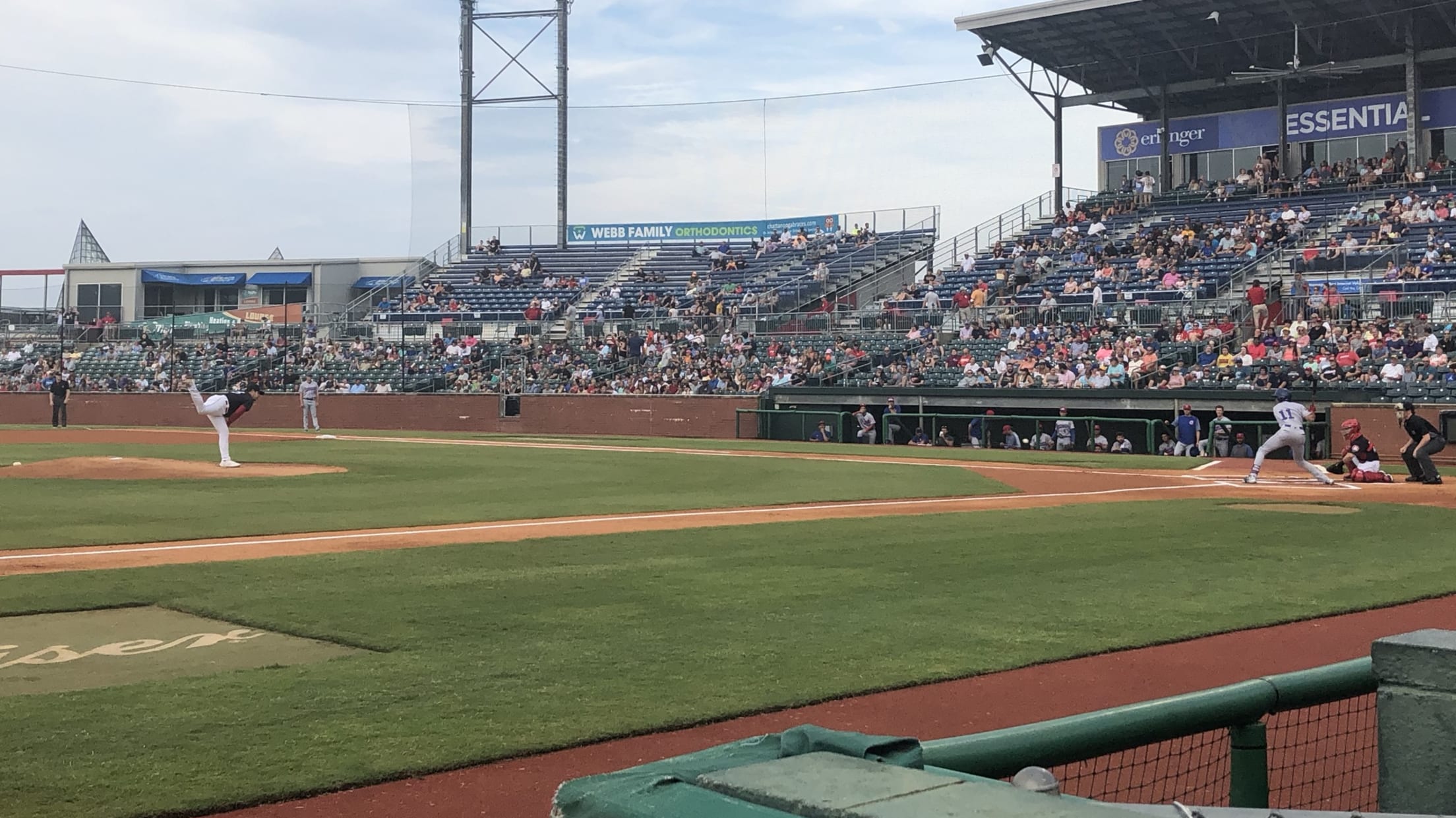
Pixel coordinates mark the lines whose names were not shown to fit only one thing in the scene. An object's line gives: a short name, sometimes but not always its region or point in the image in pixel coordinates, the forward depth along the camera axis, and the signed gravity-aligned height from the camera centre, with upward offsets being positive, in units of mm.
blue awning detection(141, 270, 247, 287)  62531 +6083
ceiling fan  38625 +10044
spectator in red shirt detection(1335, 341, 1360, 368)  27703 +930
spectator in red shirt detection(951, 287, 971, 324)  38269 +3080
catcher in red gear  20703 -969
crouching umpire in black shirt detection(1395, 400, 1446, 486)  20234 -707
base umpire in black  39969 +231
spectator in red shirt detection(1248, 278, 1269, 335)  30844 +2260
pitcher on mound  22016 -60
